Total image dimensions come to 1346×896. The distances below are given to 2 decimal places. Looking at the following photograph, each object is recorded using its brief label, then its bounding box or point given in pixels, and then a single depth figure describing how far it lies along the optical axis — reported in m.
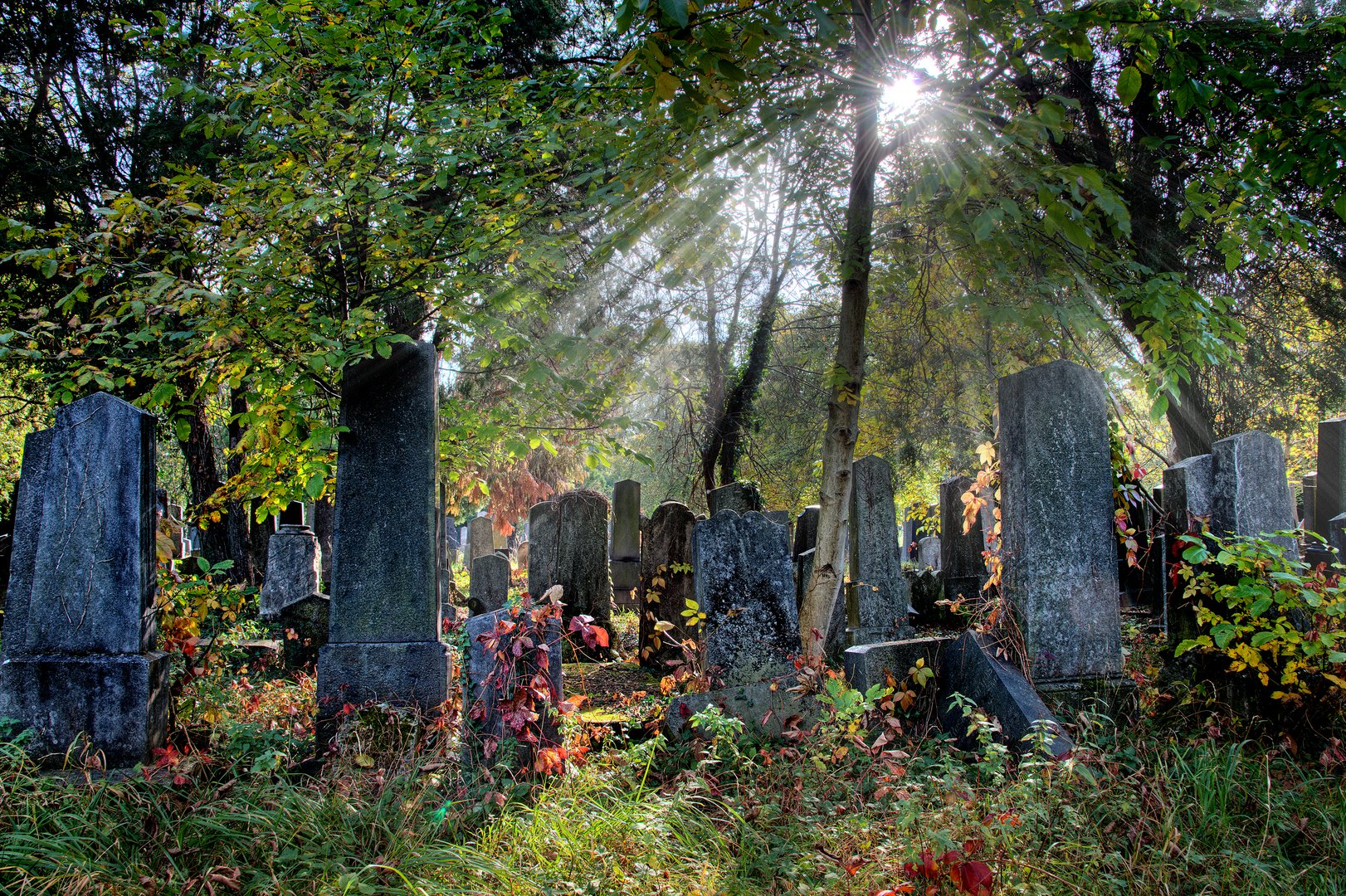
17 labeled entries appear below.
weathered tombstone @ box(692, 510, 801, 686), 4.40
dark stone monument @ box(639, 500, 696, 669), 7.56
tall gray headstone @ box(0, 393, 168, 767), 3.74
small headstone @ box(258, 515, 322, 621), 9.02
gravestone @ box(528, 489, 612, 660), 8.23
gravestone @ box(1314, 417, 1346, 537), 8.21
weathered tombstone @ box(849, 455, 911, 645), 6.40
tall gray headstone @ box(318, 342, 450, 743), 4.34
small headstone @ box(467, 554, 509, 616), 8.51
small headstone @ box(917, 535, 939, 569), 15.16
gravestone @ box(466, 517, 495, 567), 16.03
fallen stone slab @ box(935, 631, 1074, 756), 3.74
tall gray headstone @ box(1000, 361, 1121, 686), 4.21
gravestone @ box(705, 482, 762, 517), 7.79
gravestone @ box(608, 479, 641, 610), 9.52
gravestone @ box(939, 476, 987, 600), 7.95
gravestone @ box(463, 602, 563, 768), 3.49
